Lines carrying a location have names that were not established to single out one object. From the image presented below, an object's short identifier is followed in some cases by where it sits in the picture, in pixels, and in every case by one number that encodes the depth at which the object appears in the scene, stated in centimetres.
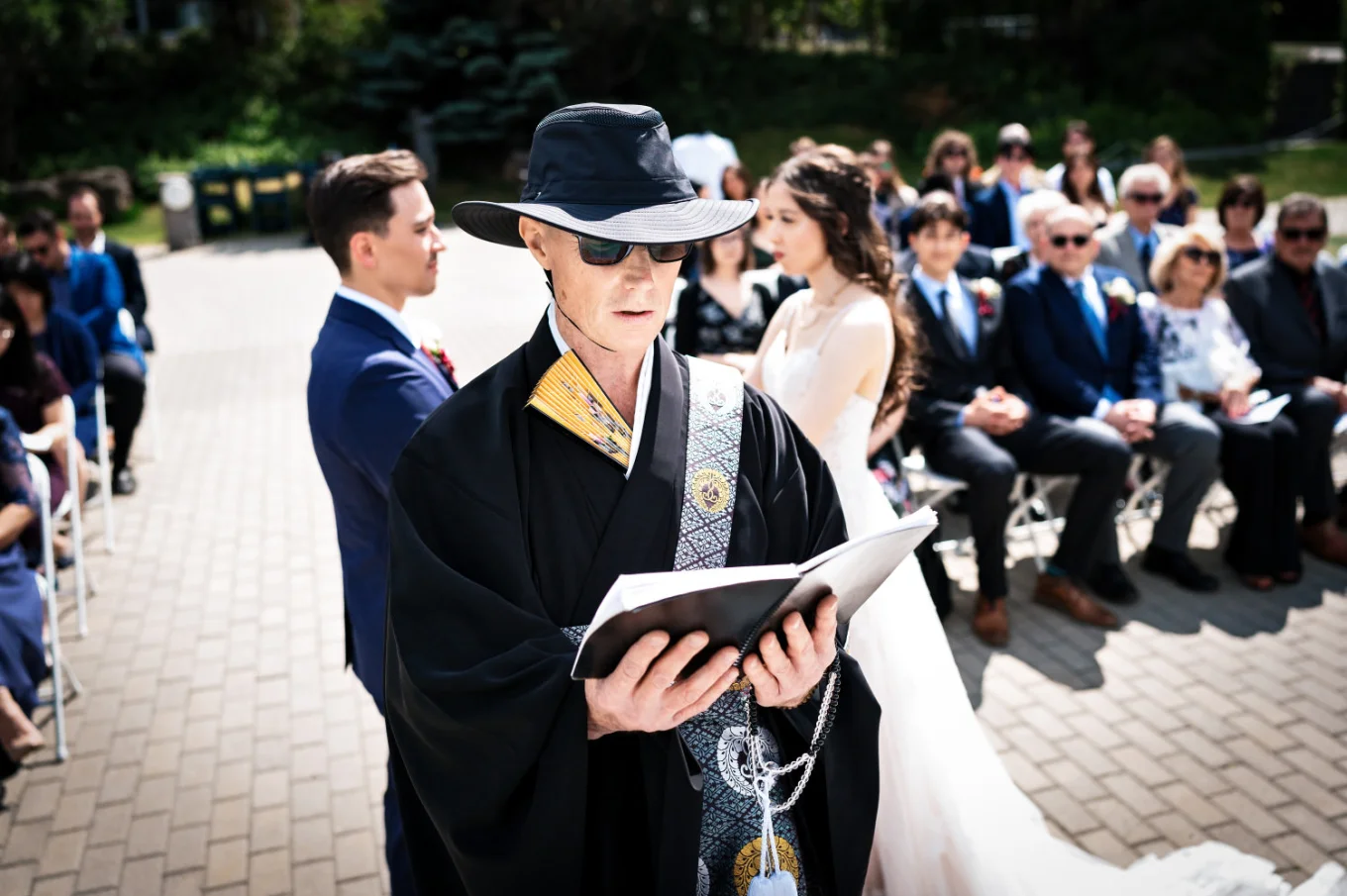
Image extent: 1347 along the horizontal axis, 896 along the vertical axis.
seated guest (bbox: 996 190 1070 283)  636
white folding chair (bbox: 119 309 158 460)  809
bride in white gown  318
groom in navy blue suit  302
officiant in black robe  202
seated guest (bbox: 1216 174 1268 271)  739
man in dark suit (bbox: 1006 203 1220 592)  601
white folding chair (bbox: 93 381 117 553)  687
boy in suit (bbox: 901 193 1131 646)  561
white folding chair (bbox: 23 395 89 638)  560
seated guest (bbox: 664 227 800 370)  650
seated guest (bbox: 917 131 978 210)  951
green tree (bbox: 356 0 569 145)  2319
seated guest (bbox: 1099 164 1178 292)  751
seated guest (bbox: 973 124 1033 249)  943
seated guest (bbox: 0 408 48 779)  435
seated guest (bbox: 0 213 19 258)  759
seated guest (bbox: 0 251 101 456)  674
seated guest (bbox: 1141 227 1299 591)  603
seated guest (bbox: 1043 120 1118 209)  930
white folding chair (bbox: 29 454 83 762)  463
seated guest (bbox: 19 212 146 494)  777
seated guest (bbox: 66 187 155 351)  827
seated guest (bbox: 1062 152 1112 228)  919
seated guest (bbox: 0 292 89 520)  562
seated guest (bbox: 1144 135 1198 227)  952
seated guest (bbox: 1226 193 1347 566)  630
